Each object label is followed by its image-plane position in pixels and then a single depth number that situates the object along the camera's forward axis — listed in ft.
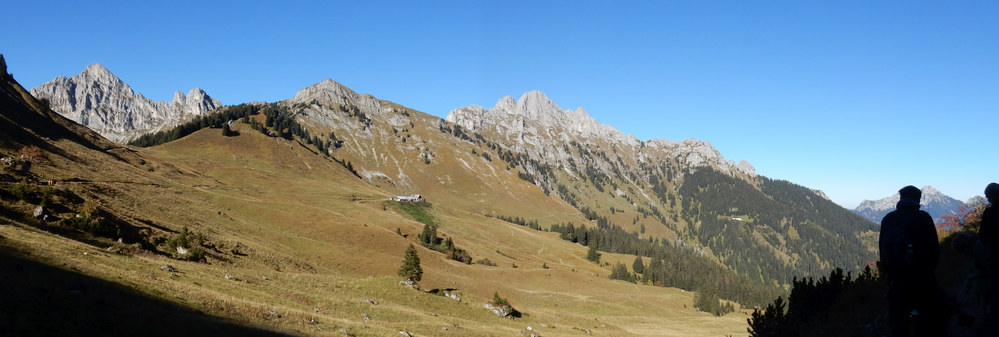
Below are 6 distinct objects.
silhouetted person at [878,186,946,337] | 30.22
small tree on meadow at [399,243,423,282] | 171.32
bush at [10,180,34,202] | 126.72
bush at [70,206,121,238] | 124.06
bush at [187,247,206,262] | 129.76
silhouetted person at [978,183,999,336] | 31.42
